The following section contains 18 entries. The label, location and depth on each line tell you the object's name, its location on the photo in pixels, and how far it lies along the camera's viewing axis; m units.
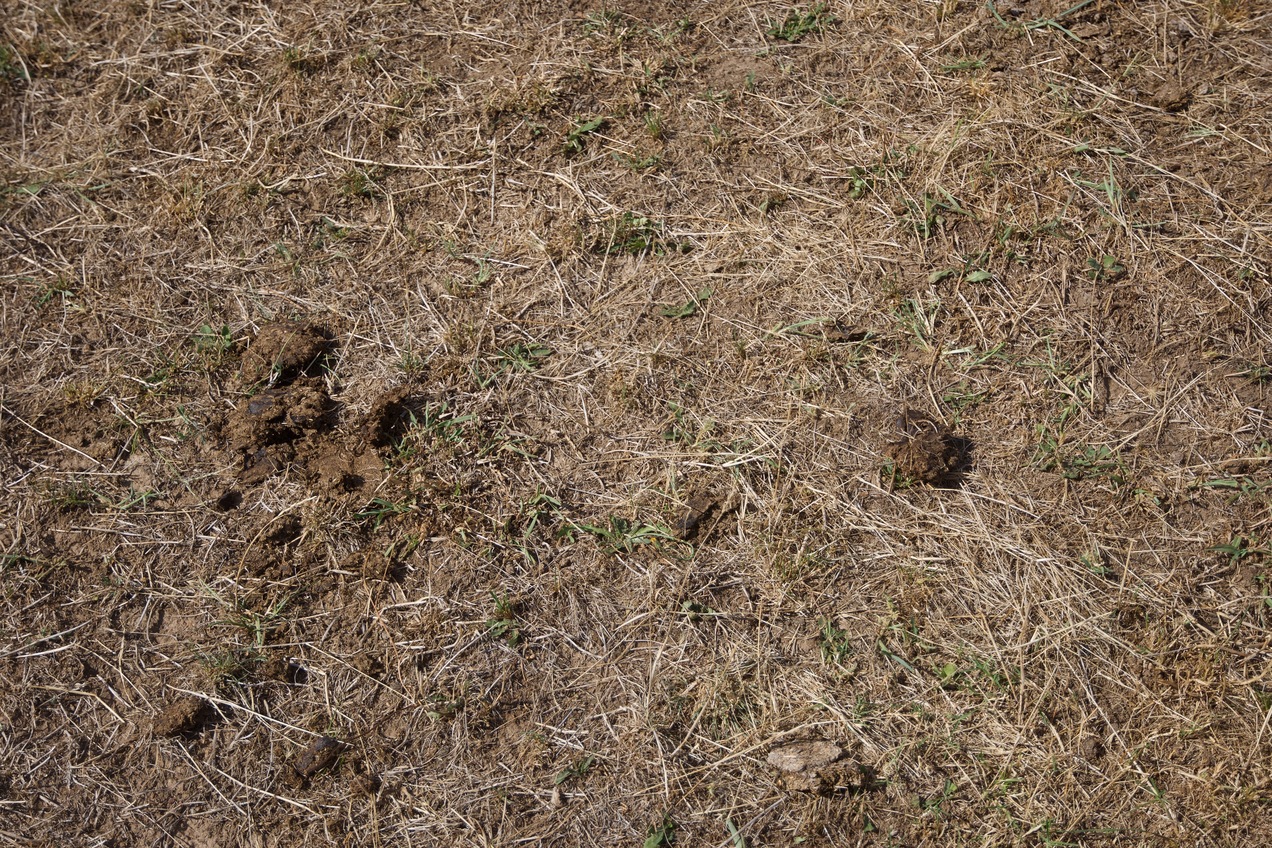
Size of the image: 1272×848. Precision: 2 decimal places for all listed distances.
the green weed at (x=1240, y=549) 2.57
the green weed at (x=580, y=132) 3.21
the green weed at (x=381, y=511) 2.68
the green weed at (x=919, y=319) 2.86
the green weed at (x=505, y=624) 2.54
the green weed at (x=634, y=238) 3.03
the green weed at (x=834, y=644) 2.49
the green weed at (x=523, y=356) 2.88
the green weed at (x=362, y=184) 3.19
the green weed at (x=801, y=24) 3.38
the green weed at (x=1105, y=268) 2.89
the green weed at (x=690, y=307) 2.92
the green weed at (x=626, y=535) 2.62
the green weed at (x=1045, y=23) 3.28
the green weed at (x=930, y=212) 3.00
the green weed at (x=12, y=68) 3.58
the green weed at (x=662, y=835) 2.32
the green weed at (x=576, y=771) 2.39
